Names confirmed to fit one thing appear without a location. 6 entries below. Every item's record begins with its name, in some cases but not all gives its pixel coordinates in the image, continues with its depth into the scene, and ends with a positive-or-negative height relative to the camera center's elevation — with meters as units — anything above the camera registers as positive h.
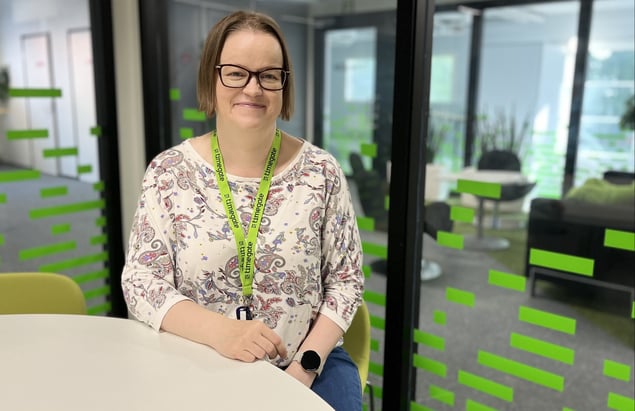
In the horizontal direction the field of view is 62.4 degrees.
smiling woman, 1.41 -0.33
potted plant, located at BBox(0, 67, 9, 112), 2.51 +0.05
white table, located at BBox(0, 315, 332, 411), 1.00 -0.56
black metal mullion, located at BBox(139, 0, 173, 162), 2.72 +0.14
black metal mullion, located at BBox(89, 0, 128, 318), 2.75 -0.20
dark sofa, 1.99 -0.56
